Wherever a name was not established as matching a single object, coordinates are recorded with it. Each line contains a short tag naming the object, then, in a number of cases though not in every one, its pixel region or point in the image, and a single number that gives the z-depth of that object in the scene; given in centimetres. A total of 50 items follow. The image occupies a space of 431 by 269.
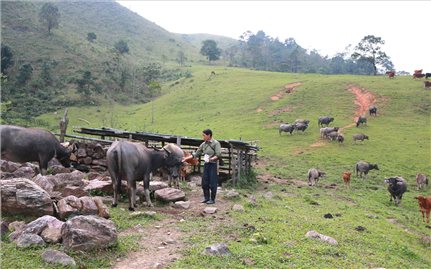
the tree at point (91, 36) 9392
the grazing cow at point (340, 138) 3366
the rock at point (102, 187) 1168
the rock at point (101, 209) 897
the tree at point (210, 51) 10912
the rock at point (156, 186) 1268
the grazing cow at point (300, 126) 3772
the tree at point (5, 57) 5447
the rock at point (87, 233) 687
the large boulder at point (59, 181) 979
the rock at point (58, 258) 635
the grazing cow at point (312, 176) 2216
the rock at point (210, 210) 1109
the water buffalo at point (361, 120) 3818
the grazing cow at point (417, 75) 5511
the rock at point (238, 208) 1173
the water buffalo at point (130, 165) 1077
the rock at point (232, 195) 1355
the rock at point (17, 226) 757
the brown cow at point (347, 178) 2297
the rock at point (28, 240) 690
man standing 1262
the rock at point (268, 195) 1579
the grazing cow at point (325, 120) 3850
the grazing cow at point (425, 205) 1644
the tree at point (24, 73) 5553
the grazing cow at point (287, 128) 3712
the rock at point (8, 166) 1246
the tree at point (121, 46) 9281
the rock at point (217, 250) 751
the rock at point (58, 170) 1410
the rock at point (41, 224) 726
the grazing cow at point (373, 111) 4182
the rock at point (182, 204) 1172
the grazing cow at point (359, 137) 3391
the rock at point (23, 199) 811
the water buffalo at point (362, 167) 2547
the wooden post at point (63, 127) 2039
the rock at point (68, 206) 834
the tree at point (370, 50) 7412
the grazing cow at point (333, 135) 3409
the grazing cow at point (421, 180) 2345
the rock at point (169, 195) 1199
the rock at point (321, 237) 930
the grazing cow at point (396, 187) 1948
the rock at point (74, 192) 968
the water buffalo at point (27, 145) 1230
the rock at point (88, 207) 862
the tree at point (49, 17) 7639
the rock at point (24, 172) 1182
